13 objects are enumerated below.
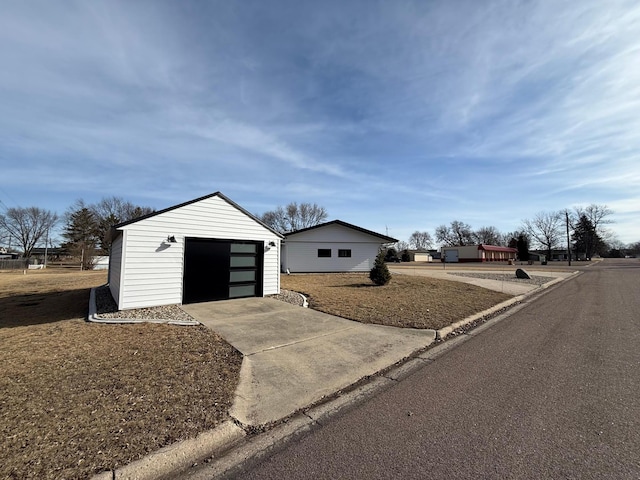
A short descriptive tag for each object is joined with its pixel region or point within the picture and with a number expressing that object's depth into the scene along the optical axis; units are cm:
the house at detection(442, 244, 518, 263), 5266
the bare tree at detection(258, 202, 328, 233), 5447
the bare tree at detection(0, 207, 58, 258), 5191
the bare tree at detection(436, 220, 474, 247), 8031
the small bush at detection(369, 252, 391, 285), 1362
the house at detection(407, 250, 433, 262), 6003
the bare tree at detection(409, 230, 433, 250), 9390
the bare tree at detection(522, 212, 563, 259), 6206
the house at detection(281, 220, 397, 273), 2180
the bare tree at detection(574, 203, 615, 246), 6238
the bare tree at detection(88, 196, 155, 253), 4131
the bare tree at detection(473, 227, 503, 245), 8031
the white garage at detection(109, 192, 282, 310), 796
